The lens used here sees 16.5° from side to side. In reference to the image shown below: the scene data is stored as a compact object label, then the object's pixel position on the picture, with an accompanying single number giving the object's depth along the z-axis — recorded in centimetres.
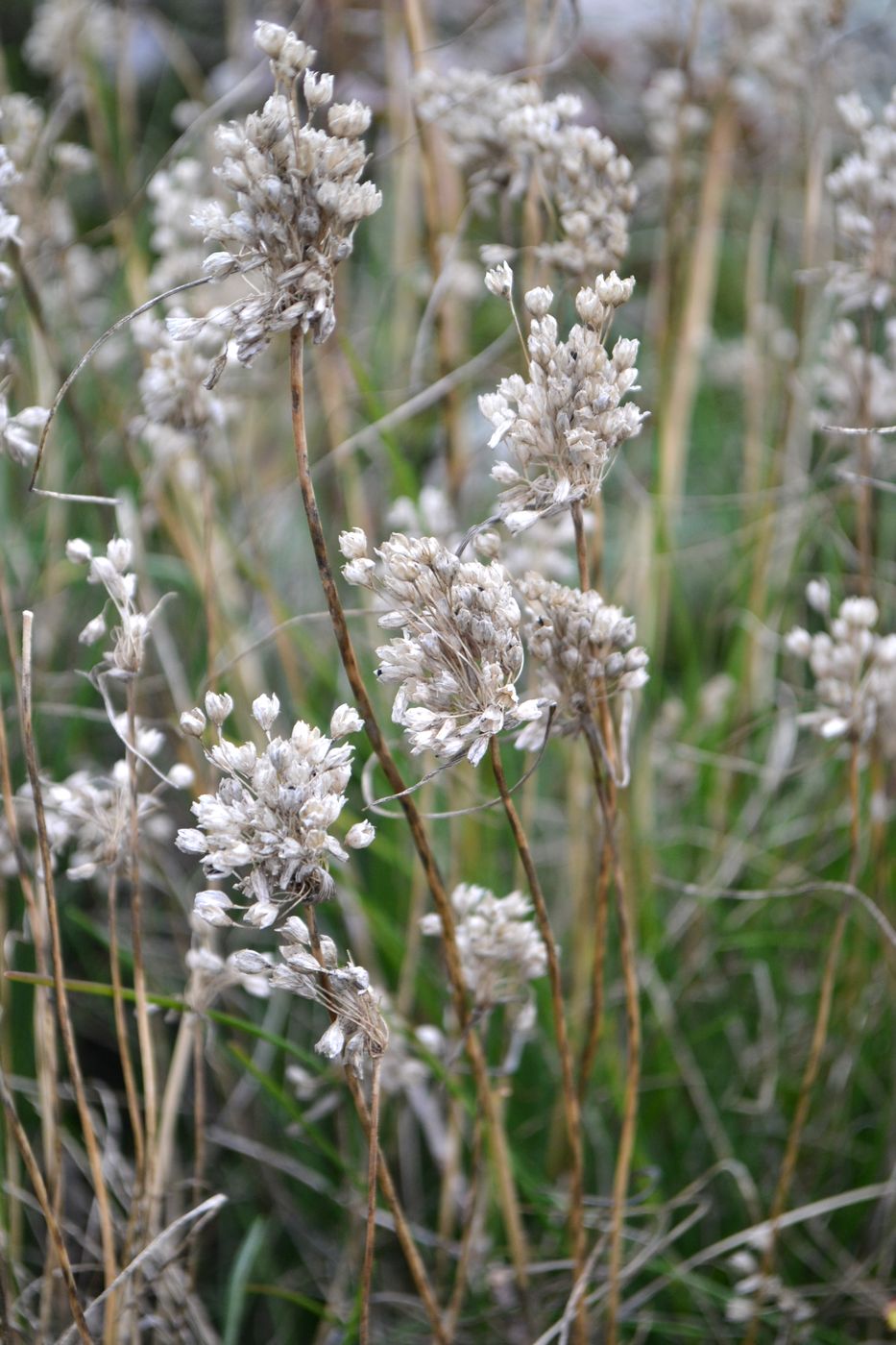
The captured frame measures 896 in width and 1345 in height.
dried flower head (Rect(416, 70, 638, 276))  55
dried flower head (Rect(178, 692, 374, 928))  47
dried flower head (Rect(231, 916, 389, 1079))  48
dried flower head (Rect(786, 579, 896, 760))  55
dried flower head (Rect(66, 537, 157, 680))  50
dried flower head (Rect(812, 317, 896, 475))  61
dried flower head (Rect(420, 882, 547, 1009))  53
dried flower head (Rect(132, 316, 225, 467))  57
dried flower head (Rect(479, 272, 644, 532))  48
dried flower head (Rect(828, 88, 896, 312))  58
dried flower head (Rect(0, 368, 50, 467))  51
